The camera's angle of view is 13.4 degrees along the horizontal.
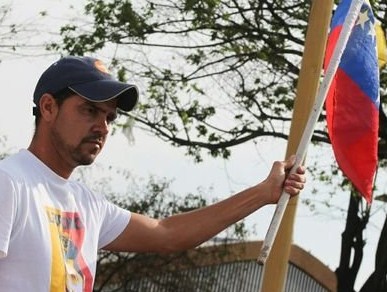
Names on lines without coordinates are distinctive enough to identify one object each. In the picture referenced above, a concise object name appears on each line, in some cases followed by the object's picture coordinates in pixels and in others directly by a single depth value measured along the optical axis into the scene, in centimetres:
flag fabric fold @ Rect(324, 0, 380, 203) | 792
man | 449
